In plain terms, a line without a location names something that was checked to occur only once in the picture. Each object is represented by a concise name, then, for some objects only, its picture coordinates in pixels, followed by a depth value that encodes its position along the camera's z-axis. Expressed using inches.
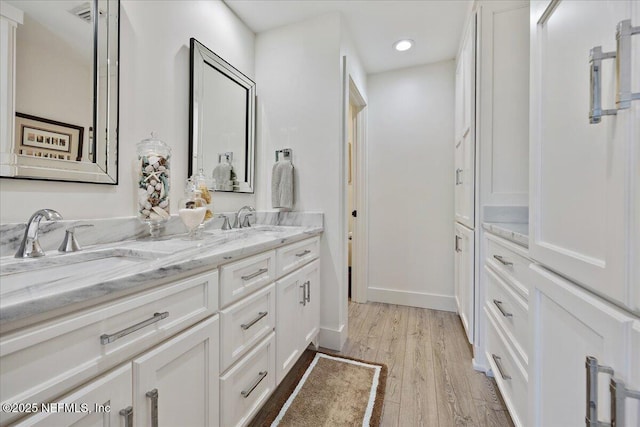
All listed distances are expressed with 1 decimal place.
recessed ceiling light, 92.0
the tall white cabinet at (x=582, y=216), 18.0
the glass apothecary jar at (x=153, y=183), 48.4
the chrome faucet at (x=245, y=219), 74.0
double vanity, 20.5
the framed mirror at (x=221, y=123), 63.1
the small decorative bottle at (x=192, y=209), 51.0
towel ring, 81.1
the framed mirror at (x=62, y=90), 36.0
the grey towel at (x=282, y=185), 78.0
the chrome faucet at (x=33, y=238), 34.4
